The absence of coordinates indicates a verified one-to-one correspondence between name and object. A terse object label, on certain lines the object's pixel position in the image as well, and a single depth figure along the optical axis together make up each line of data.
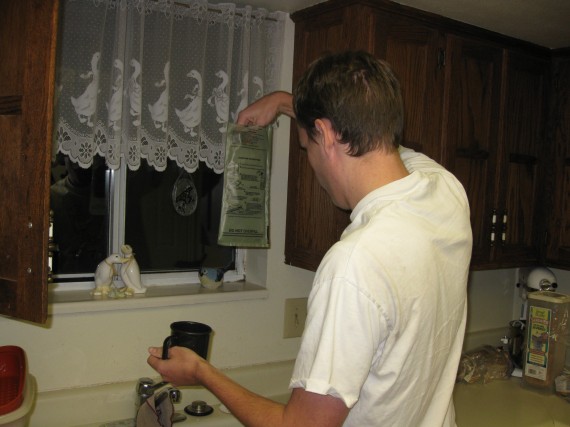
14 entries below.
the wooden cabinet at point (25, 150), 1.16
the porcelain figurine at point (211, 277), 1.92
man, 0.84
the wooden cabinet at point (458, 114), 1.72
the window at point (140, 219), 1.76
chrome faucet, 1.59
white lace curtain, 1.59
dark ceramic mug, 1.18
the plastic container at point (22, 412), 1.24
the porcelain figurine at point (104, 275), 1.72
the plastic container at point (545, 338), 2.08
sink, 1.58
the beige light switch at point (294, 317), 2.02
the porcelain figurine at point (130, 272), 1.77
